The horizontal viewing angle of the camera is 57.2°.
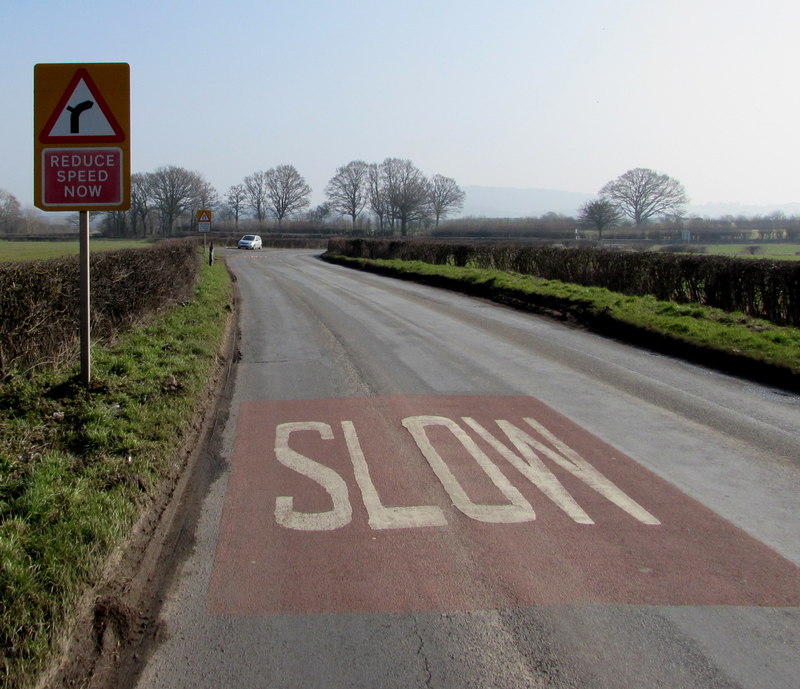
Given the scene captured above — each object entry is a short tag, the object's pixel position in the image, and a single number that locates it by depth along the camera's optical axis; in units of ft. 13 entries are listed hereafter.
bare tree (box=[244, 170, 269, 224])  415.85
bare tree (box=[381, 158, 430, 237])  355.77
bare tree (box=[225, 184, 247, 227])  419.13
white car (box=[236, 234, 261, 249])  232.94
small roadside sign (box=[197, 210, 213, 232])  130.52
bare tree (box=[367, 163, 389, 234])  375.66
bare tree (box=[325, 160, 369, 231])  390.62
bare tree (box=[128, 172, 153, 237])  330.34
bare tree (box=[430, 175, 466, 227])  375.66
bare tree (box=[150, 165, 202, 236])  348.18
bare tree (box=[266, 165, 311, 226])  414.21
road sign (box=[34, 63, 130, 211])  23.75
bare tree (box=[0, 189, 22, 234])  254.47
